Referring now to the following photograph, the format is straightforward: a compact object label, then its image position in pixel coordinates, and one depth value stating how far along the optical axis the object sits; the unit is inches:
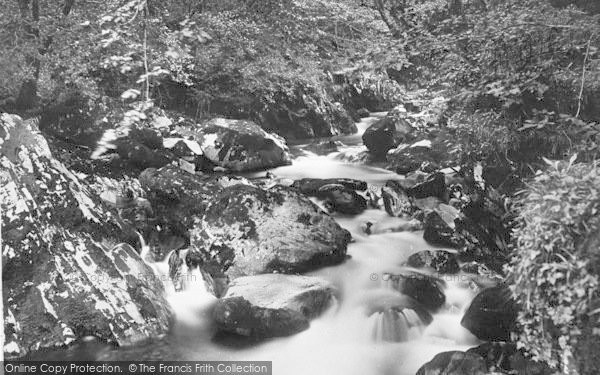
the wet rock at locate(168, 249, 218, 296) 291.0
